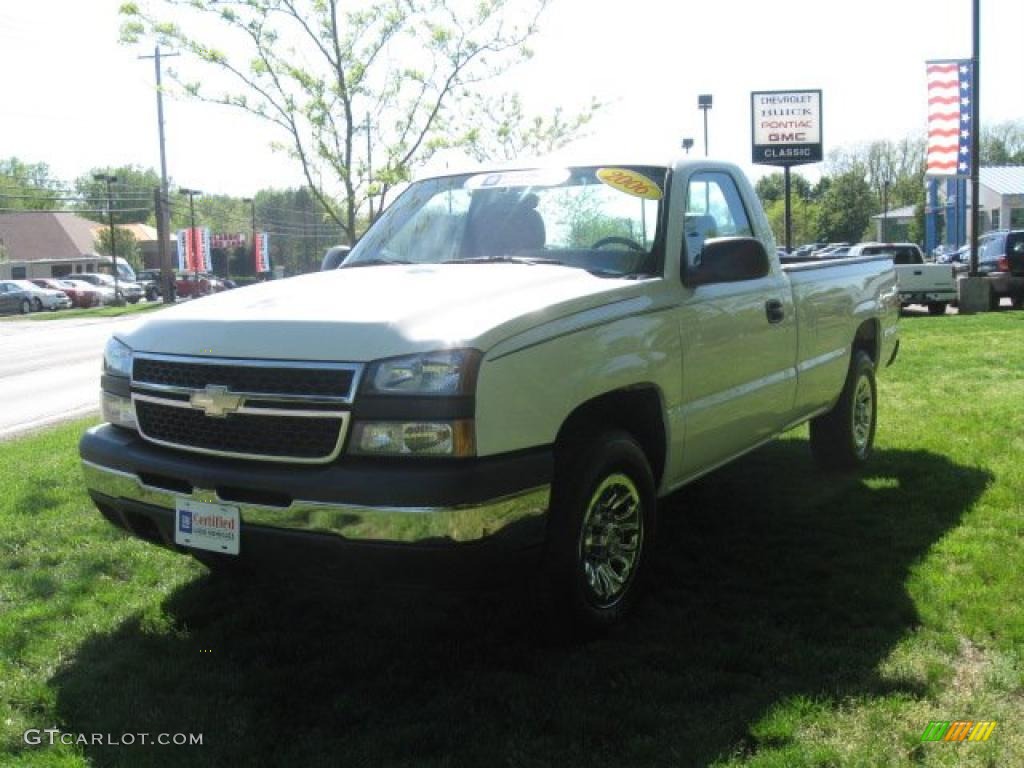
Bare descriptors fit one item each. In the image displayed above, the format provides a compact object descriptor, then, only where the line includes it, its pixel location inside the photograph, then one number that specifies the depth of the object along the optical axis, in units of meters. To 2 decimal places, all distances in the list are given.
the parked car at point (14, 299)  45.62
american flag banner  21.34
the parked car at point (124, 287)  55.09
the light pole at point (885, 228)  87.09
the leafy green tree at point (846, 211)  86.56
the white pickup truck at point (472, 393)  3.28
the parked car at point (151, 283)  59.12
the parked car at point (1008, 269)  22.16
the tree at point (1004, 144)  108.06
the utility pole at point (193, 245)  60.31
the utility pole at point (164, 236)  46.47
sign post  25.53
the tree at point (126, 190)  113.69
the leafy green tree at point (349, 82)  10.16
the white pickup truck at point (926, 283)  22.14
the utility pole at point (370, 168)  11.00
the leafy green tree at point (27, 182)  100.01
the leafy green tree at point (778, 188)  102.88
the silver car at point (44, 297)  46.66
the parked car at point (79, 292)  49.66
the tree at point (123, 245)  86.94
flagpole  20.44
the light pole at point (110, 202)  51.16
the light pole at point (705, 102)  33.78
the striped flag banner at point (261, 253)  76.25
